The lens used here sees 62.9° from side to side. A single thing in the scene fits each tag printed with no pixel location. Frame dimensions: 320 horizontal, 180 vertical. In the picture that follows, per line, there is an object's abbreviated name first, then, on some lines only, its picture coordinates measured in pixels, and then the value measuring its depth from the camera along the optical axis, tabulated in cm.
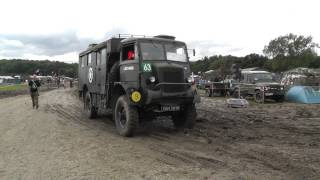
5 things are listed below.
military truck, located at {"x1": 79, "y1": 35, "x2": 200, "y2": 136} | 713
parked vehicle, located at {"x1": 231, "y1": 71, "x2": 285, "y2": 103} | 1487
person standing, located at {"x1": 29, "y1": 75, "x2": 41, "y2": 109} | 1324
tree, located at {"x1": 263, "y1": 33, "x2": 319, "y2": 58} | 6272
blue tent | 1400
